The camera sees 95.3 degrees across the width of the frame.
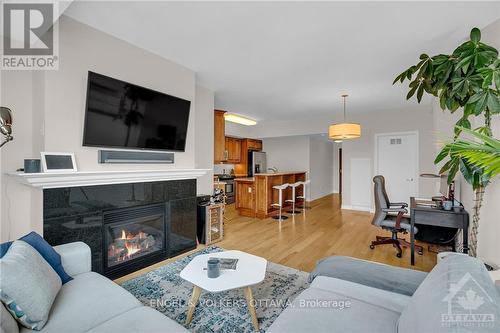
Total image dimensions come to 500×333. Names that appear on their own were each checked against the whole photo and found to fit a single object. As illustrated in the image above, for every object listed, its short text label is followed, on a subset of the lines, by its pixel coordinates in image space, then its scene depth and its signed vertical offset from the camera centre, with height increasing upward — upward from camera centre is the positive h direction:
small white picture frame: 1.94 +0.04
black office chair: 3.19 -0.77
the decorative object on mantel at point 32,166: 1.80 +0.00
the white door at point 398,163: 5.30 +0.10
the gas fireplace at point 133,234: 2.45 -0.81
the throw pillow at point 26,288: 1.11 -0.63
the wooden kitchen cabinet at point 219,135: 4.47 +0.62
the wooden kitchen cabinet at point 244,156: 7.47 +0.35
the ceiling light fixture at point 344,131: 4.19 +0.68
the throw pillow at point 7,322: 1.02 -0.72
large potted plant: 1.68 +0.66
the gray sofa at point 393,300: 0.79 -0.74
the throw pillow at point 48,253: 1.53 -0.59
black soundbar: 2.40 +0.11
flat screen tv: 2.25 +0.56
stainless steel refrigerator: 7.59 +0.15
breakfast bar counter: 5.32 -0.68
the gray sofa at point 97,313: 1.14 -0.81
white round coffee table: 1.61 -0.83
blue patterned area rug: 1.77 -1.21
